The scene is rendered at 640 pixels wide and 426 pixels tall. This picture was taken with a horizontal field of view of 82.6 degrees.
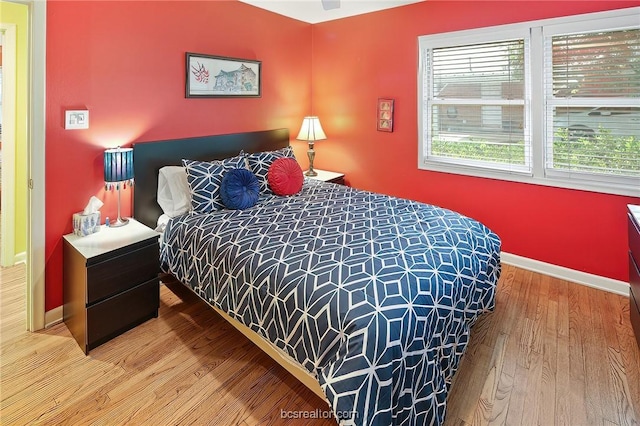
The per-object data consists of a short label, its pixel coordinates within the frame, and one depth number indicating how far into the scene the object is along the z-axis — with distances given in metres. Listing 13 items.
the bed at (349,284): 1.46
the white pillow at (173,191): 2.90
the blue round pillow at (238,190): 2.79
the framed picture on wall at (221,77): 3.22
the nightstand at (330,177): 4.18
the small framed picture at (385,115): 3.96
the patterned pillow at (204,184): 2.77
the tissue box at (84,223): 2.46
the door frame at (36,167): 2.21
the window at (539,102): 2.72
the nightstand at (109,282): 2.19
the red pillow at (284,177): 3.19
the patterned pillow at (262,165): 3.21
